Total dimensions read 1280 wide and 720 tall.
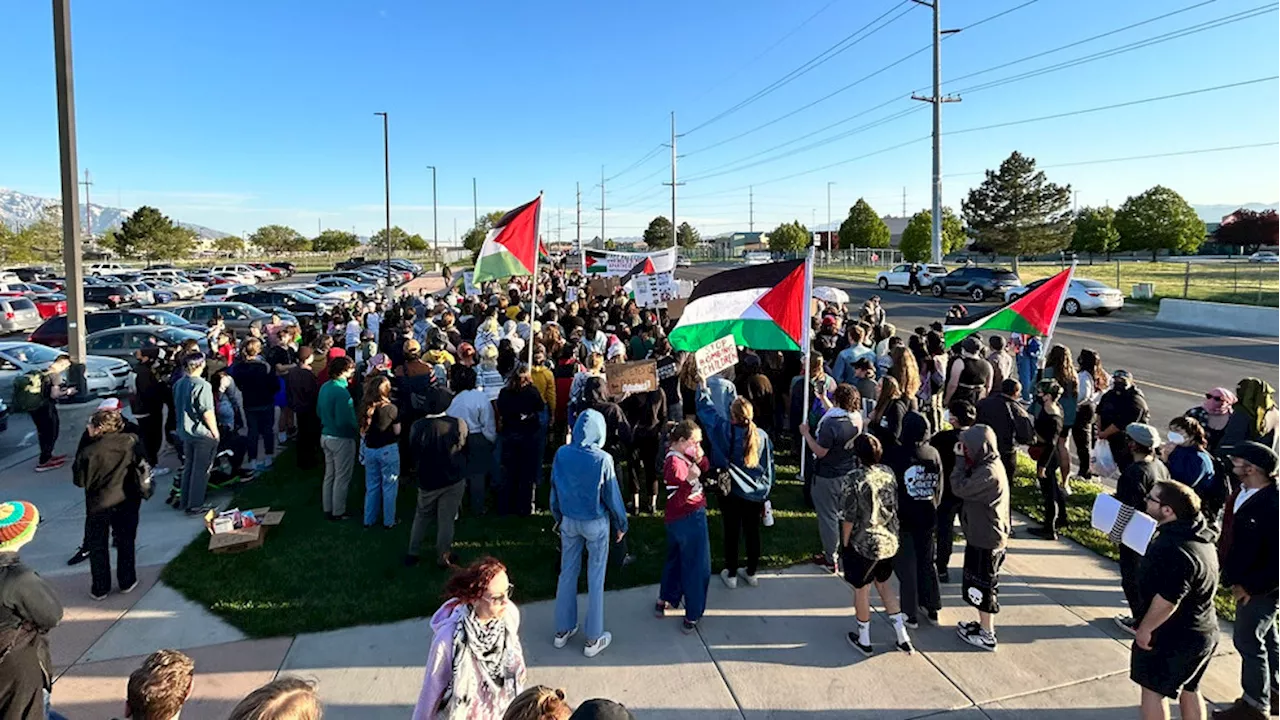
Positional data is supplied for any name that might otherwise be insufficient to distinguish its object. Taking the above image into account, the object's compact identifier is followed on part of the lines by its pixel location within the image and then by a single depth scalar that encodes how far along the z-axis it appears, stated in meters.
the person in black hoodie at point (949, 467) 5.74
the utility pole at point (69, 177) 8.91
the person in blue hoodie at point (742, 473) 5.83
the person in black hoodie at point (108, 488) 5.77
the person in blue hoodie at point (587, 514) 5.09
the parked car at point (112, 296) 30.88
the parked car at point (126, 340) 15.63
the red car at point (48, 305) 26.32
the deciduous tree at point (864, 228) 69.69
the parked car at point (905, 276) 37.66
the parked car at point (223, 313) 21.06
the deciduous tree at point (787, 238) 75.44
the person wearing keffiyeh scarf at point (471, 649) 3.30
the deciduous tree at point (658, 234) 97.88
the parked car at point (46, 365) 12.59
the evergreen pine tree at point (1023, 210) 48.88
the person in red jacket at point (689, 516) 5.30
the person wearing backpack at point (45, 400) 8.98
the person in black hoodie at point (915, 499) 5.25
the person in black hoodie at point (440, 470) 6.27
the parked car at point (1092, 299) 27.50
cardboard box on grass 6.86
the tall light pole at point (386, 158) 35.12
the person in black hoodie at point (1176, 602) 3.65
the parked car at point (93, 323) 18.03
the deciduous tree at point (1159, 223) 64.38
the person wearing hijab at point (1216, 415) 6.45
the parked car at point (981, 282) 33.75
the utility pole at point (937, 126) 33.25
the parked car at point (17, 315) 23.75
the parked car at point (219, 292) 33.06
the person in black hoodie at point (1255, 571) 4.16
